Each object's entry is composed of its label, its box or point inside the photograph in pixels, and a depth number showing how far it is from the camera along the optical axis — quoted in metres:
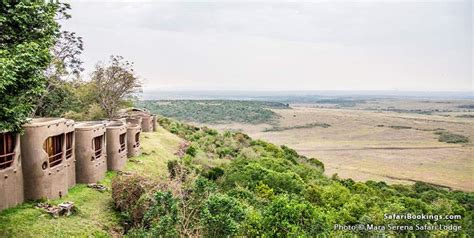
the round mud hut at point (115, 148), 28.28
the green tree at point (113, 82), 46.97
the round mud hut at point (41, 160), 19.23
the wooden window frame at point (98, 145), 24.95
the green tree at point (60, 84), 38.72
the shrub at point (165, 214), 11.66
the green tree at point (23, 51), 14.35
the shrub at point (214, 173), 32.28
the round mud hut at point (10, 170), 17.62
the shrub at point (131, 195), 20.73
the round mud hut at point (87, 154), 23.94
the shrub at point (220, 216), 11.93
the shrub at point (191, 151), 40.50
